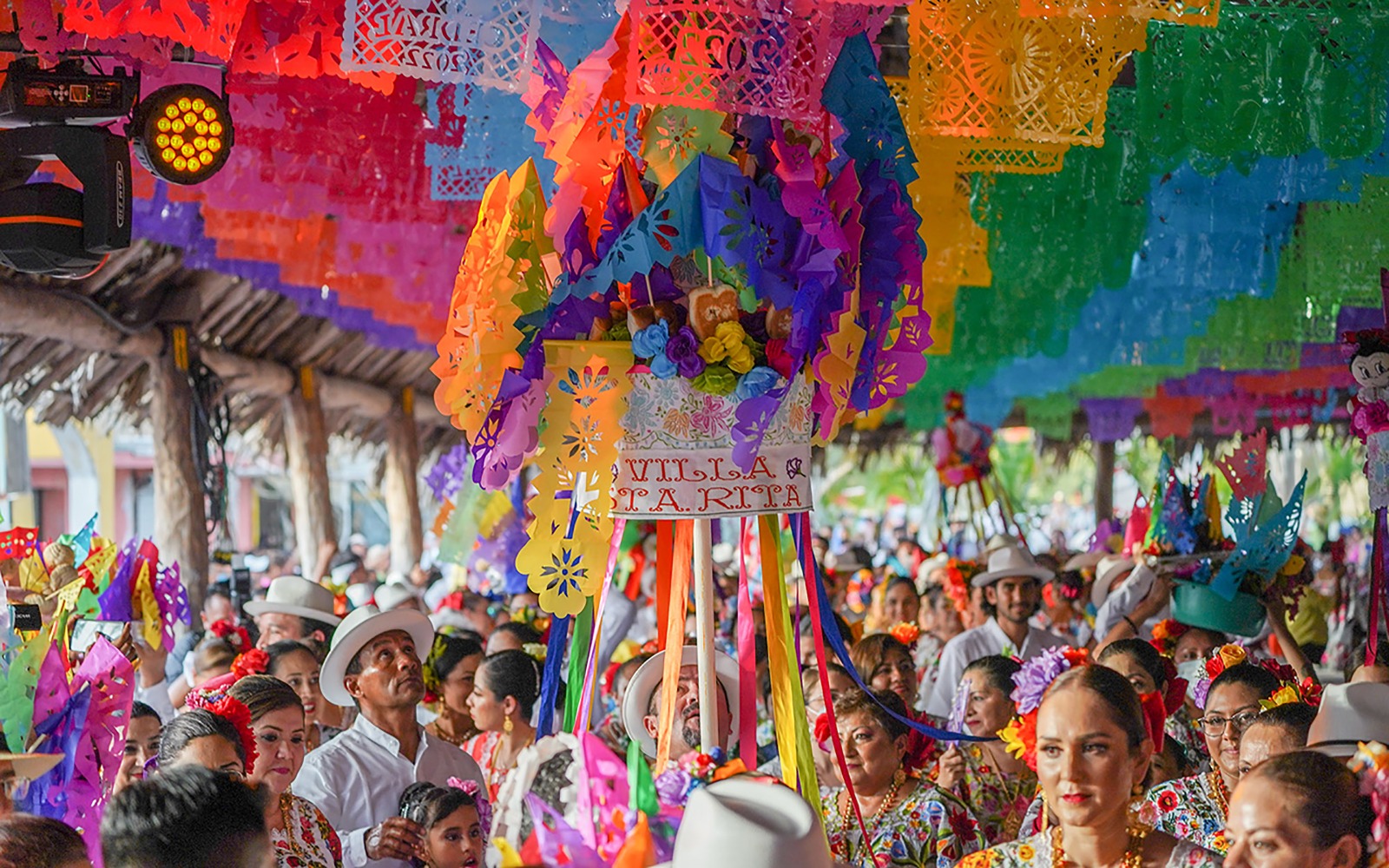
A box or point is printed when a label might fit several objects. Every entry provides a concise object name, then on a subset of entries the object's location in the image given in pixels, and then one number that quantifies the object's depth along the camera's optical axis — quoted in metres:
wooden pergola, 9.98
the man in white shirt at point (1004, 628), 7.28
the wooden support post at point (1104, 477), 20.55
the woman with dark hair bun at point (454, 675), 5.92
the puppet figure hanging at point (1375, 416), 6.26
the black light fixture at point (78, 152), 4.53
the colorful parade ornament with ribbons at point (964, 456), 14.59
